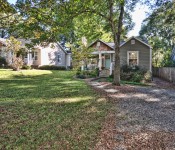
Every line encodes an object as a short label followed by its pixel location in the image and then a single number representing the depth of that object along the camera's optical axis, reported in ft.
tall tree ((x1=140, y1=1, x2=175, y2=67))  81.47
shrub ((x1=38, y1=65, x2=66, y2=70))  72.36
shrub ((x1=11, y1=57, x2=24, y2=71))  51.91
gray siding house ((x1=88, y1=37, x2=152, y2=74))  52.66
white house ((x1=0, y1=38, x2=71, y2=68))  72.24
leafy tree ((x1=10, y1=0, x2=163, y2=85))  14.64
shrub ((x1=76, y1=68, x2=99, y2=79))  47.97
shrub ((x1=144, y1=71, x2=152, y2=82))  42.97
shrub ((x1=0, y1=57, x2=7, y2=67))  67.68
